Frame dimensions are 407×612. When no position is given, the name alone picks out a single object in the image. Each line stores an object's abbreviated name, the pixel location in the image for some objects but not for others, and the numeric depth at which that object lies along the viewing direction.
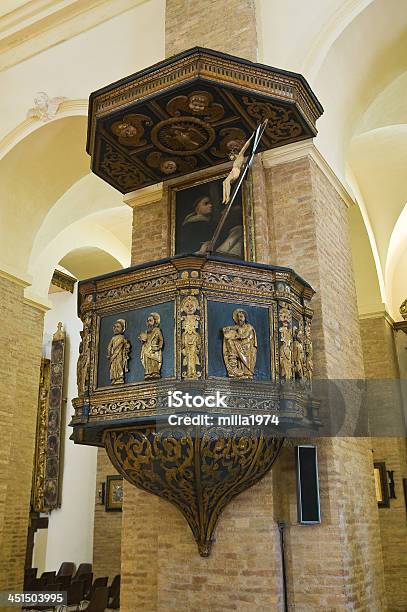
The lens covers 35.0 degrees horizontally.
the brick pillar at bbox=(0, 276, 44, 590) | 7.79
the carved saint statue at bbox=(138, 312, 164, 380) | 4.38
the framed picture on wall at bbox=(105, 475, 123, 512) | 12.34
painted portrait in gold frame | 5.77
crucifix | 5.21
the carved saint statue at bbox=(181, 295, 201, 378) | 4.27
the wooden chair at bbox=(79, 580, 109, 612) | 7.68
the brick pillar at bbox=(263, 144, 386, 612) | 4.71
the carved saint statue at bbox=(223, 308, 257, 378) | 4.37
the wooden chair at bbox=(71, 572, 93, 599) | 9.82
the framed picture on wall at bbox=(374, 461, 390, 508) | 9.20
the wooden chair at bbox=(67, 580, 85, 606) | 8.62
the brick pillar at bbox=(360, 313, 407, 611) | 8.85
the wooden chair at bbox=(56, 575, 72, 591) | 9.32
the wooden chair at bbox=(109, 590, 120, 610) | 9.85
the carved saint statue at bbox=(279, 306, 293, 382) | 4.50
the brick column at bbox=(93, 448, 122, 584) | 12.02
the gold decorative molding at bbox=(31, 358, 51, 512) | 12.62
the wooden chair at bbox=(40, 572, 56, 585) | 9.60
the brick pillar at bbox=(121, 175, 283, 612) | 4.70
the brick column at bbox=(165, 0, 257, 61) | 6.29
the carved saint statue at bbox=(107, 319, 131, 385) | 4.54
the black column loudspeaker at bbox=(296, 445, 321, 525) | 4.77
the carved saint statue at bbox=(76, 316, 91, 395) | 4.70
